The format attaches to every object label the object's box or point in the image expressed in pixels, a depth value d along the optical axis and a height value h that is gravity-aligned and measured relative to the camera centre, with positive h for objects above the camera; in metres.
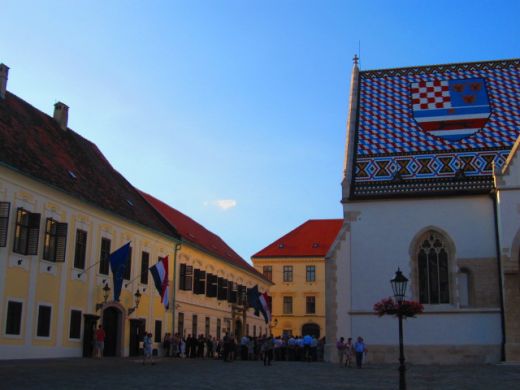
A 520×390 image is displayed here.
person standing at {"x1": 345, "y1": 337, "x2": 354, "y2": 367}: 23.08 -0.52
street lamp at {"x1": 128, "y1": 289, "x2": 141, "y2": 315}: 30.61 +1.41
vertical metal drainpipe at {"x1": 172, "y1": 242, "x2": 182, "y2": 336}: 36.28 +3.31
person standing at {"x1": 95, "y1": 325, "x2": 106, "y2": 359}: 27.17 -0.33
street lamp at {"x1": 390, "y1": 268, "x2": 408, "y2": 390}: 14.42 +1.08
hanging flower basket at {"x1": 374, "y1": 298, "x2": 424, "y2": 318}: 14.52 +0.65
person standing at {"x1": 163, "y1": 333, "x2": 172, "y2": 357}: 33.66 -0.49
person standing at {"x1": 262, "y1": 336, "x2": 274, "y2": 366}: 26.39 -0.56
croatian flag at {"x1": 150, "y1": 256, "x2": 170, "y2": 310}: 28.81 +2.49
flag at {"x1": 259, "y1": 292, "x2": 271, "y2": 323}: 40.61 +1.93
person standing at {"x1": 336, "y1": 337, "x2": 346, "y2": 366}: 24.19 -0.40
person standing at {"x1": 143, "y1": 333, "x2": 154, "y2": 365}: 24.22 -0.44
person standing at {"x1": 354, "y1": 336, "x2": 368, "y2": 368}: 22.22 -0.43
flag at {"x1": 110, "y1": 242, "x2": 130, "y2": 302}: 26.83 +2.76
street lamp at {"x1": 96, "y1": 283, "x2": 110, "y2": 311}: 28.73 +1.48
